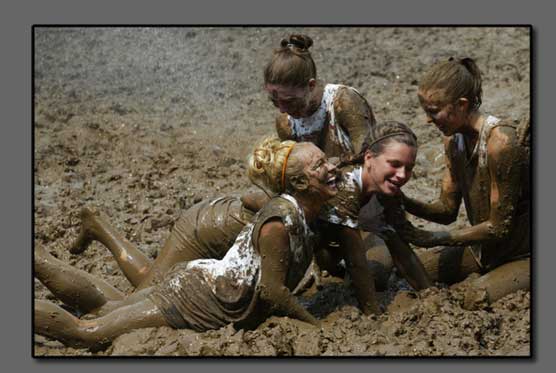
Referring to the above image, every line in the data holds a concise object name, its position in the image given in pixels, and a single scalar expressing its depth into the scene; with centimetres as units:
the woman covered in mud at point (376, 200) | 880
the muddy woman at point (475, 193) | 898
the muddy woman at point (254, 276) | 849
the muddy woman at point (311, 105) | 906
